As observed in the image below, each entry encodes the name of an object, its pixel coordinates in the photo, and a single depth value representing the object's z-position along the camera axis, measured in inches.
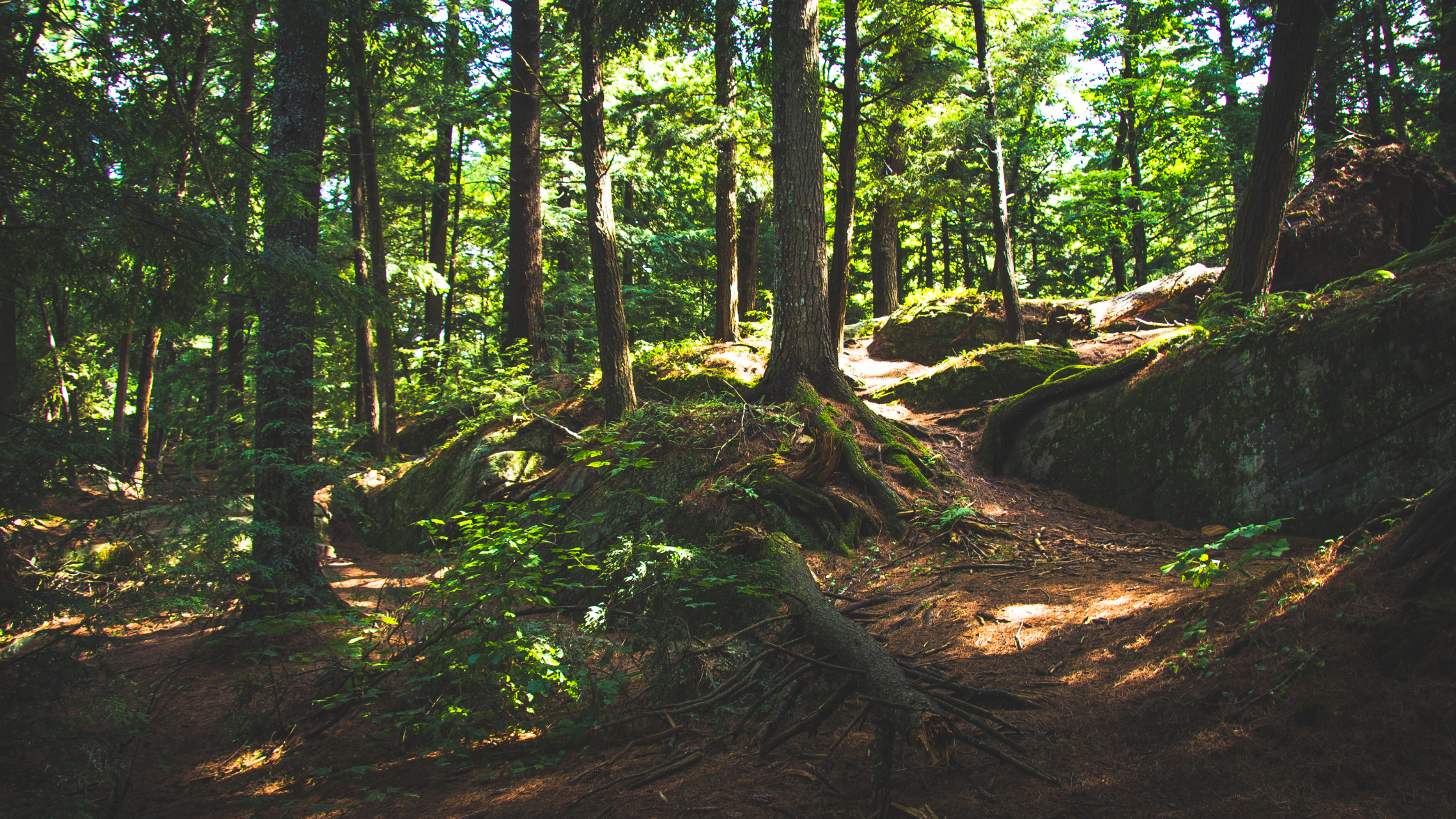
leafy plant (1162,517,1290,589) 114.3
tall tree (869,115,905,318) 709.9
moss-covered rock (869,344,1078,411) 375.9
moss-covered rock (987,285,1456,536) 173.6
